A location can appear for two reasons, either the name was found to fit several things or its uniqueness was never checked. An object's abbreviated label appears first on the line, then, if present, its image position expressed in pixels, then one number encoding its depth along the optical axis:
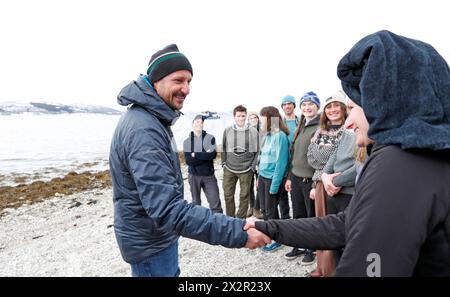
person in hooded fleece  1.09
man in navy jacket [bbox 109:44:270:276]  2.20
